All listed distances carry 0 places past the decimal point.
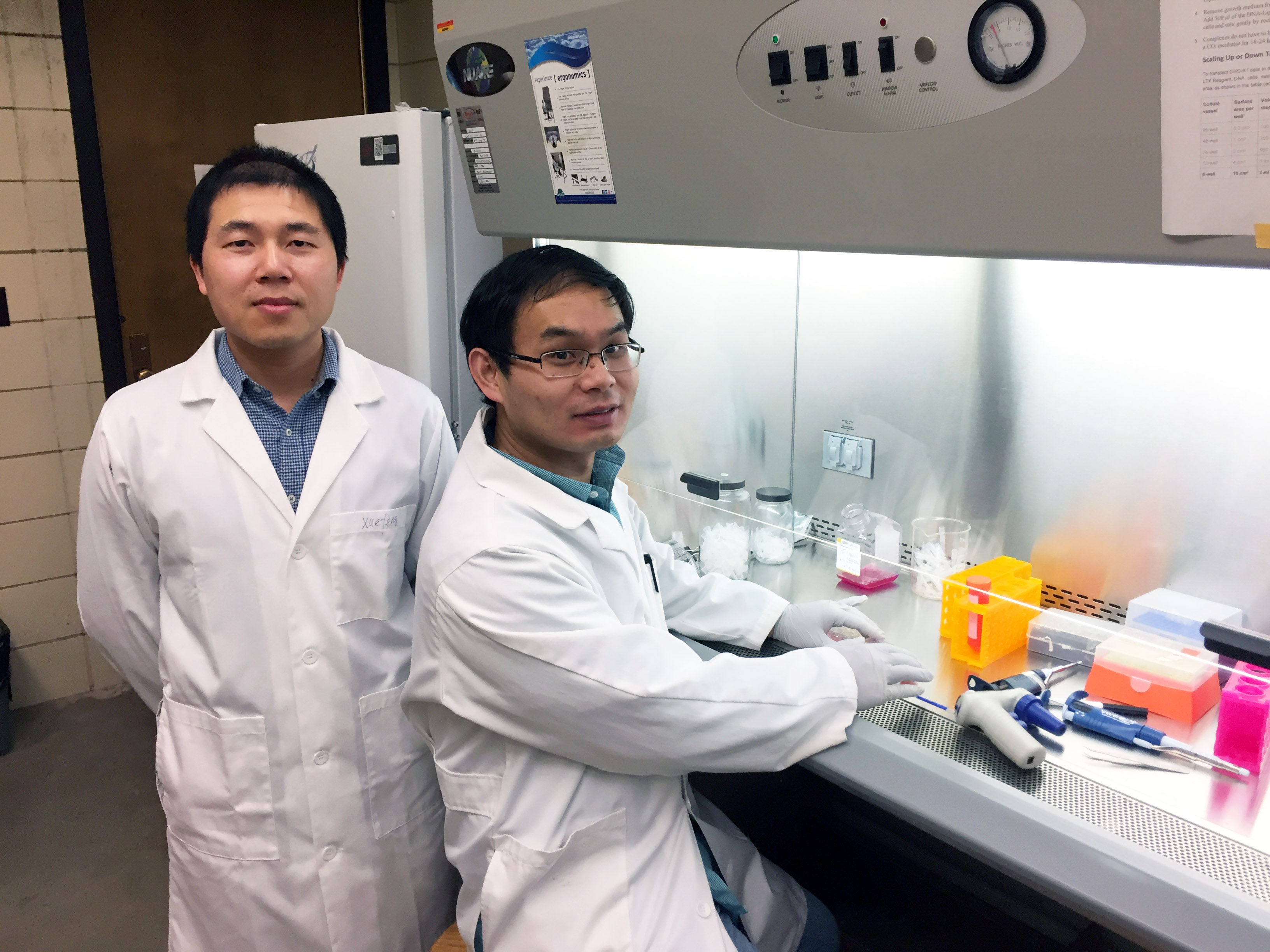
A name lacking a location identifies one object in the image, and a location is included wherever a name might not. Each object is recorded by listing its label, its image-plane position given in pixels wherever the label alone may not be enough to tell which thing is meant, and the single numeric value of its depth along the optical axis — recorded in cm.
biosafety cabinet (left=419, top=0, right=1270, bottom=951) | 95
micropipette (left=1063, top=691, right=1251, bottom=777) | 116
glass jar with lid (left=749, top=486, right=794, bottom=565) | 183
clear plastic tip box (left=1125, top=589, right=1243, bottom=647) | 135
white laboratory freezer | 204
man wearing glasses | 108
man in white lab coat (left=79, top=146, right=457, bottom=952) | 138
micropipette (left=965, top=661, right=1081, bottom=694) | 131
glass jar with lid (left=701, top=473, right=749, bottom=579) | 179
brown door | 278
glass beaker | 169
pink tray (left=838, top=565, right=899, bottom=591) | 169
